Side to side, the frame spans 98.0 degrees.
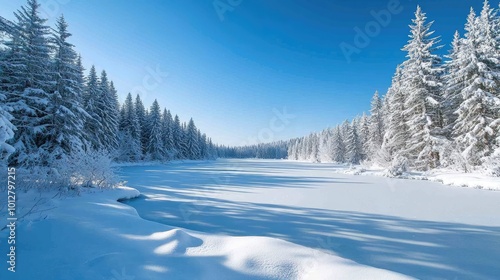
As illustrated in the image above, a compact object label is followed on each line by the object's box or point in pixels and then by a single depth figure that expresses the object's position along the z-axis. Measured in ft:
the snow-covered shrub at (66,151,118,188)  32.01
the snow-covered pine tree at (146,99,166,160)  135.95
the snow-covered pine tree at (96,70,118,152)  94.12
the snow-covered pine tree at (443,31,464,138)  65.01
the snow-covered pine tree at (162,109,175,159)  154.20
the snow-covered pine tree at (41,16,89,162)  47.03
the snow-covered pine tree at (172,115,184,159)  170.68
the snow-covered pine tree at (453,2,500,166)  53.31
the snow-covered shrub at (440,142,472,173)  53.42
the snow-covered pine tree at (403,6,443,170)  65.26
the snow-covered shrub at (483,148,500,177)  43.88
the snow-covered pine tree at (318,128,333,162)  210.79
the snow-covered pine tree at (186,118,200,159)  189.47
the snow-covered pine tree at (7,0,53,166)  43.21
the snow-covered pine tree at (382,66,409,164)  80.81
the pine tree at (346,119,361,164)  149.89
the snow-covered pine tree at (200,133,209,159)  225.76
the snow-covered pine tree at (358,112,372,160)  140.36
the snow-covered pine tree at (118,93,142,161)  115.89
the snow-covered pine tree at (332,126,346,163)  184.06
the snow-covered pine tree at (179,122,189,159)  181.68
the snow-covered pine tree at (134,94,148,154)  138.51
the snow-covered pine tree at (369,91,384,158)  116.06
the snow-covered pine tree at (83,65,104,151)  87.02
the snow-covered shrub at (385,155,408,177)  64.34
